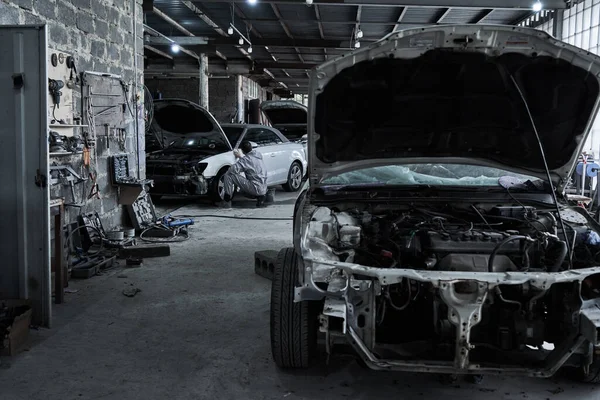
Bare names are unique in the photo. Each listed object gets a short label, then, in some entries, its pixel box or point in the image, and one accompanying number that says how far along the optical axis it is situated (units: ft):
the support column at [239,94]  66.80
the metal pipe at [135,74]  25.63
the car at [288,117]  43.91
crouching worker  31.73
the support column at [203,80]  55.47
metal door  12.25
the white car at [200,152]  31.09
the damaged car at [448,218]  8.71
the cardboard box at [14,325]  11.35
